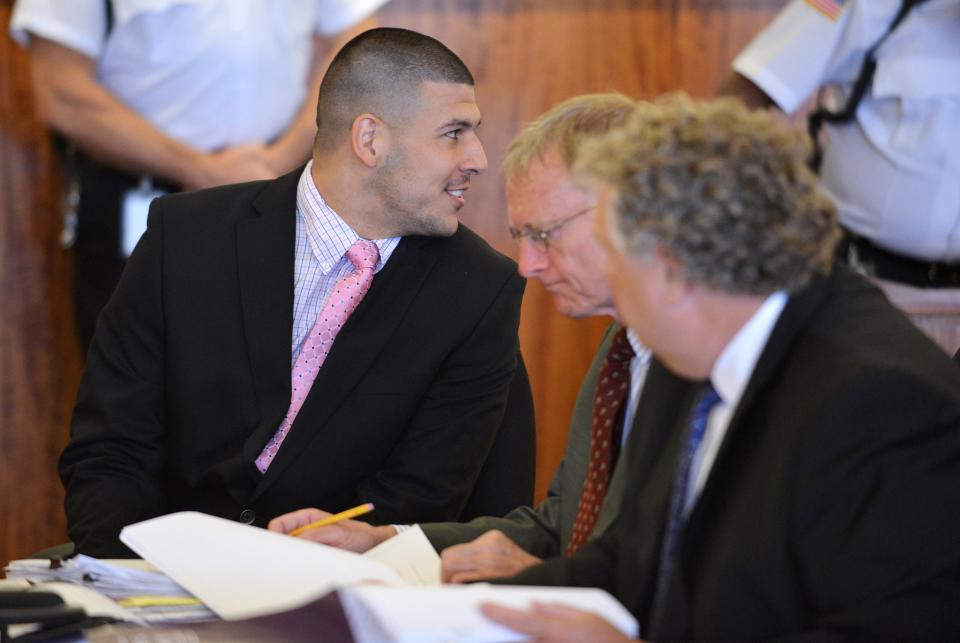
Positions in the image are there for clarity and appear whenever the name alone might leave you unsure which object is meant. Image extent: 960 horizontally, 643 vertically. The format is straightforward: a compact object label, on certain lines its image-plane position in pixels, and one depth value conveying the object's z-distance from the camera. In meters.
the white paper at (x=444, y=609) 3.99
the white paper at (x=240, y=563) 4.19
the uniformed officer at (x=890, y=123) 5.01
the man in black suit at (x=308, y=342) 4.61
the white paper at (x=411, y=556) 4.33
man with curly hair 4.05
